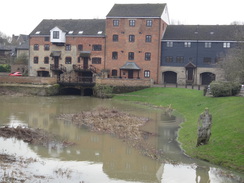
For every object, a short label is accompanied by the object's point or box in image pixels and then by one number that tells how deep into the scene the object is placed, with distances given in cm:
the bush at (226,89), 3444
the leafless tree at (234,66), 2992
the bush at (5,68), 6412
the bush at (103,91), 4633
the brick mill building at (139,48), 5059
